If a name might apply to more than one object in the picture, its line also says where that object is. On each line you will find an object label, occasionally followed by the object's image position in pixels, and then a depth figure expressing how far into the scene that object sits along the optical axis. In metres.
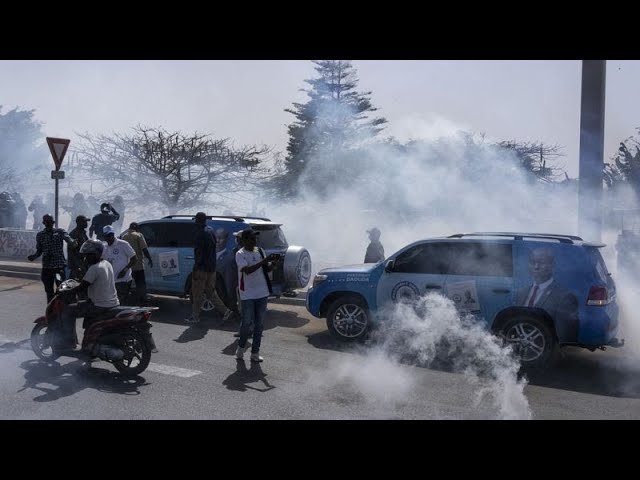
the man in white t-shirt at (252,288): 7.05
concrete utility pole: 9.25
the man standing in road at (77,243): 9.84
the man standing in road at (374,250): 10.46
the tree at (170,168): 18.70
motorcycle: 6.46
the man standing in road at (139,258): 9.90
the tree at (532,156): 19.47
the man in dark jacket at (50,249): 9.23
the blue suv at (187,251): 10.02
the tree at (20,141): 35.72
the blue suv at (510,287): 6.87
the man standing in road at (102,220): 12.20
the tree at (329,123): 28.12
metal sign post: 11.83
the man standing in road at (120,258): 8.61
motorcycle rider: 6.60
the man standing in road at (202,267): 9.34
